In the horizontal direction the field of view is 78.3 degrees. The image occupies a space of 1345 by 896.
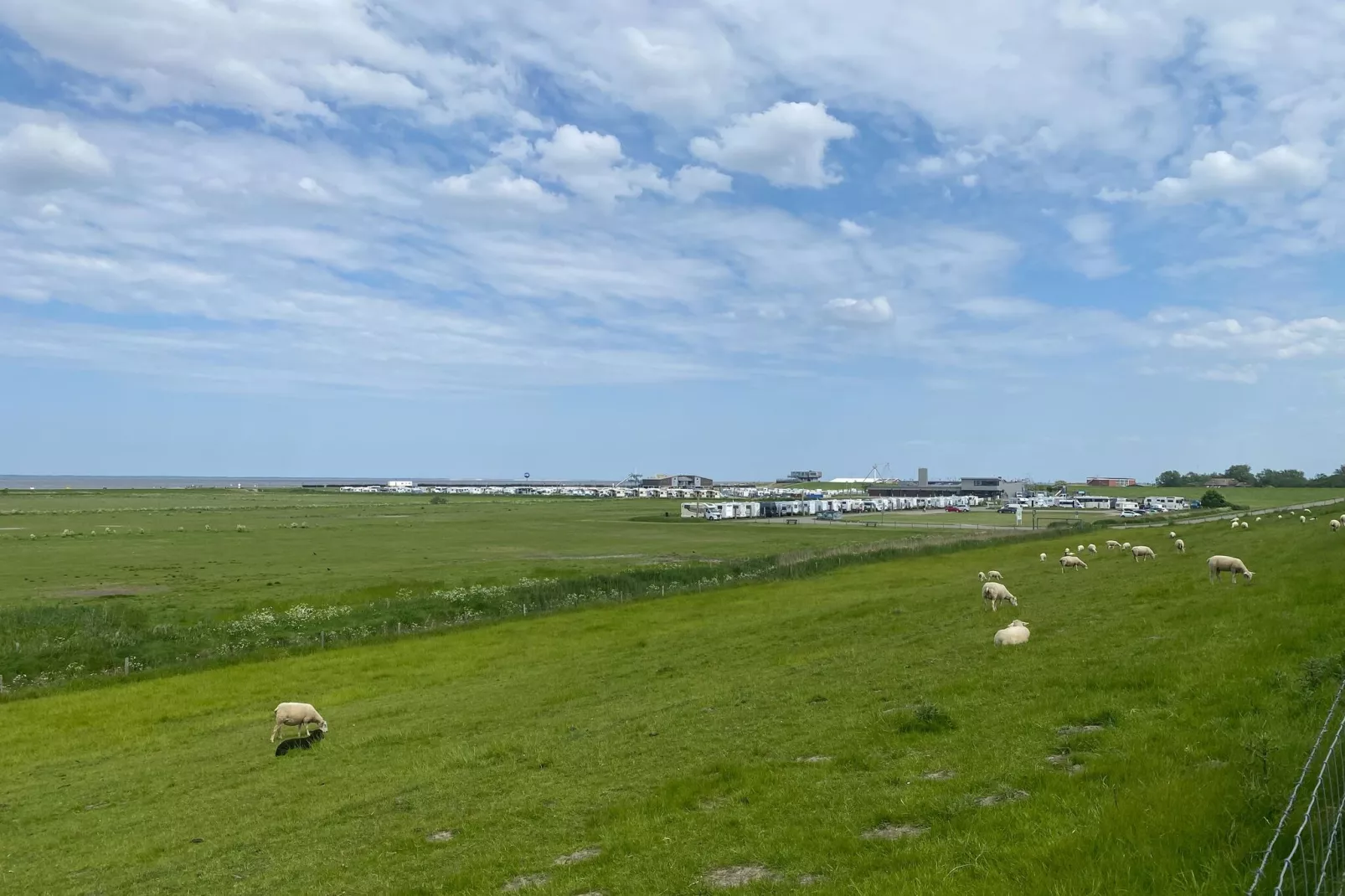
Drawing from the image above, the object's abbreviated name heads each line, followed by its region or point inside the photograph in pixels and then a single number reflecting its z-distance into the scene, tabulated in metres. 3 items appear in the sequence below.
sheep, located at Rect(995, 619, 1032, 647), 20.73
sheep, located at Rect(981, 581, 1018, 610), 29.06
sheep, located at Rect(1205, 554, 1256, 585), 26.33
